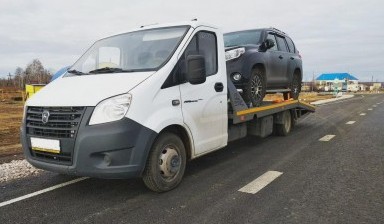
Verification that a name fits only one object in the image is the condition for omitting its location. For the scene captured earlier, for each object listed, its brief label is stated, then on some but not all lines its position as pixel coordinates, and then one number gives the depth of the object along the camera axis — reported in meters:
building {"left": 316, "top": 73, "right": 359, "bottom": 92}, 120.44
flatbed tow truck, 4.17
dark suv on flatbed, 7.34
